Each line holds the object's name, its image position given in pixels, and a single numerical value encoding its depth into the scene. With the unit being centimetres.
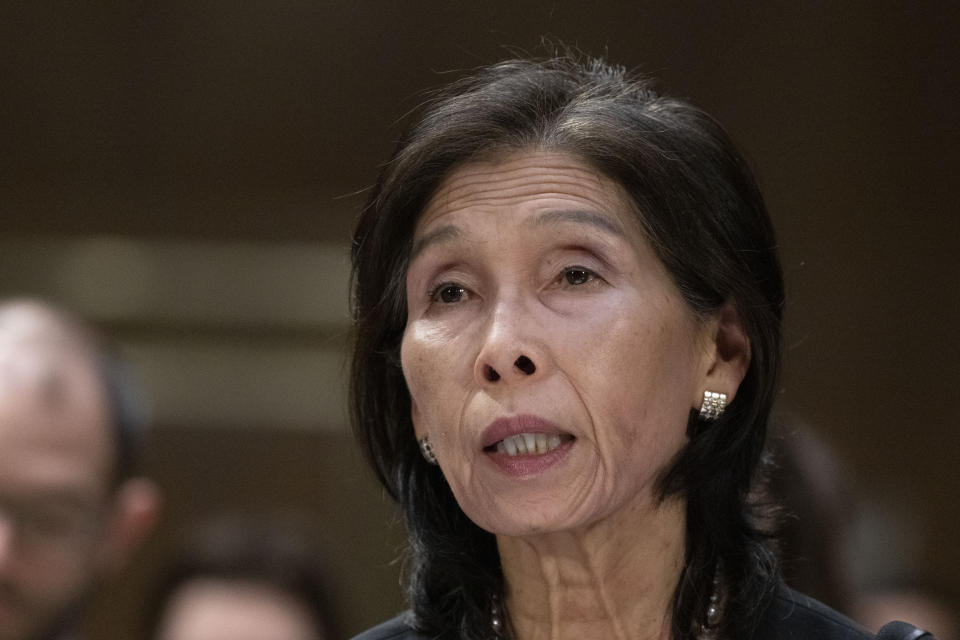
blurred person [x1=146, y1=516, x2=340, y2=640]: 596
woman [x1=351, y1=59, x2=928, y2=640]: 391
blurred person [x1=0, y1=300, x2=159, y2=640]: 588
